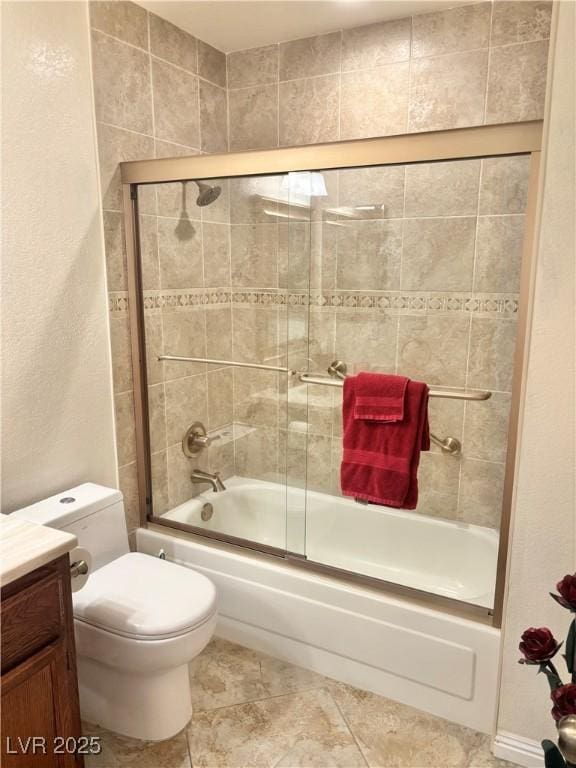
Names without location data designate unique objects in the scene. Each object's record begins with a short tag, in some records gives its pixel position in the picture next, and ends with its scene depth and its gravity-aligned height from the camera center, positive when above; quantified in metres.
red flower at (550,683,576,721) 1.04 -0.79
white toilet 1.63 -1.04
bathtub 1.78 -1.15
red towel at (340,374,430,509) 1.96 -0.62
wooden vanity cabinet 1.19 -0.88
